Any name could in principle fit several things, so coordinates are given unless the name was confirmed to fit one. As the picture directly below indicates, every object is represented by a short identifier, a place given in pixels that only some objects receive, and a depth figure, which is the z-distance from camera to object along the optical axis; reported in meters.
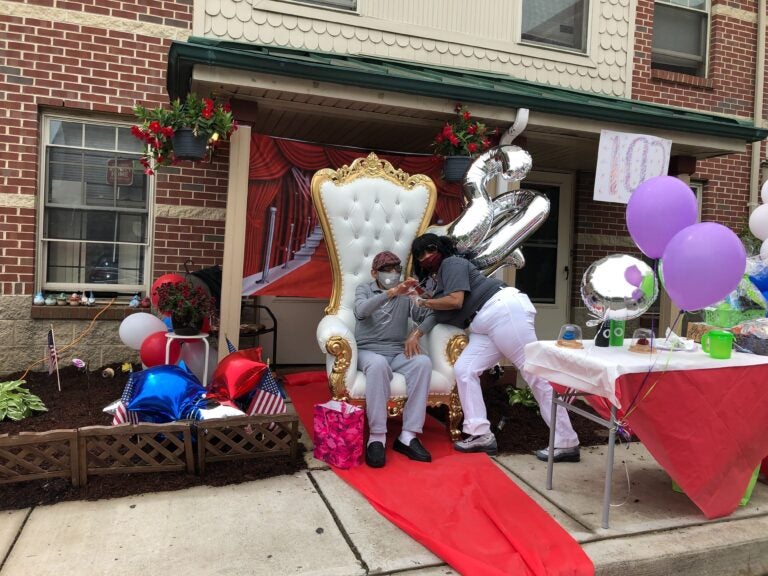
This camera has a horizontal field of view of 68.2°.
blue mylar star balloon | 3.36
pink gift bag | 3.41
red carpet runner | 2.46
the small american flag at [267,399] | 3.82
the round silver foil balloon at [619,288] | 2.97
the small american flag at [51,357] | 4.32
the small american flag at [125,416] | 3.36
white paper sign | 5.05
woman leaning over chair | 3.73
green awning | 3.91
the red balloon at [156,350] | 4.36
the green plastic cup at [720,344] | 3.07
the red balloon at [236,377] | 3.75
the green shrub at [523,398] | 4.86
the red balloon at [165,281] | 4.40
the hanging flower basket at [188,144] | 3.97
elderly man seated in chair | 3.58
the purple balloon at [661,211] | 2.96
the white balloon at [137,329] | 4.57
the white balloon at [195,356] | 4.48
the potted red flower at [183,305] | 4.18
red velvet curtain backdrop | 4.66
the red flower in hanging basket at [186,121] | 3.92
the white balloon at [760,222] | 4.26
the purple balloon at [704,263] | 2.65
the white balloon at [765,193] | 4.41
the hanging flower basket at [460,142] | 4.65
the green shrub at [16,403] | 3.87
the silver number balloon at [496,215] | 4.33
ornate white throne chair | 3.90
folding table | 2.80
